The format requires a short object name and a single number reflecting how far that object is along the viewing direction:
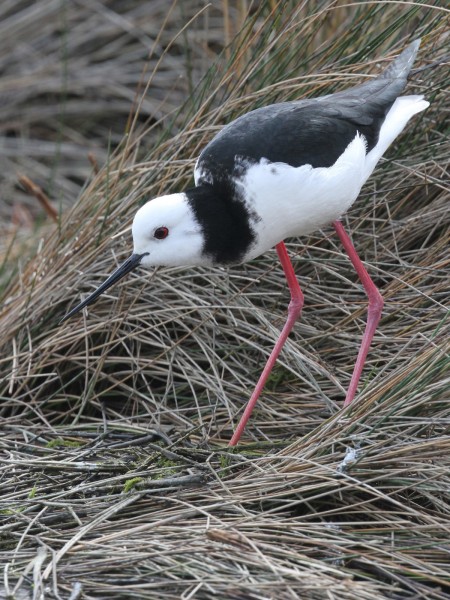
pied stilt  7.01
